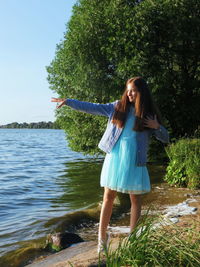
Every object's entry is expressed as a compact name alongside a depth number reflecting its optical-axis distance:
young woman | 4.34
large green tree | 14.52
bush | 10.56
